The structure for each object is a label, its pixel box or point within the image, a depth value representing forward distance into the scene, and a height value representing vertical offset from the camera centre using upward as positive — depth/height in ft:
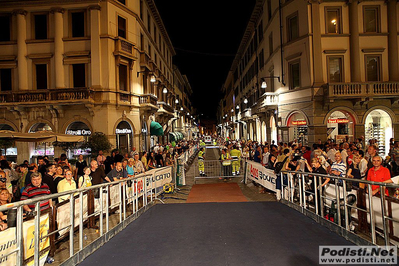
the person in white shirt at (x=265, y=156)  46.94 -3.84
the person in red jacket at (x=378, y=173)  20.81 -3.32
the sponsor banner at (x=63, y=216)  17.51 -5.10
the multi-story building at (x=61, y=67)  68.90 +19.68
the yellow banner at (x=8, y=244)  12.68 -5.02
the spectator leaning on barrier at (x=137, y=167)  36.46 -4.13
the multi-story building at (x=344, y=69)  67.41 +16.84
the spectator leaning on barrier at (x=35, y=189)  18.88 -3.52
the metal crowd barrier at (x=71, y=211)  12.38 -4.72
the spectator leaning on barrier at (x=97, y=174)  28.64 -3.86
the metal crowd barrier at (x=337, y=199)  15.69 -5.54
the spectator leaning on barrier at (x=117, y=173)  29.55 -3.91
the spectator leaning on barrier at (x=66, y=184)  23.24 -3.89
